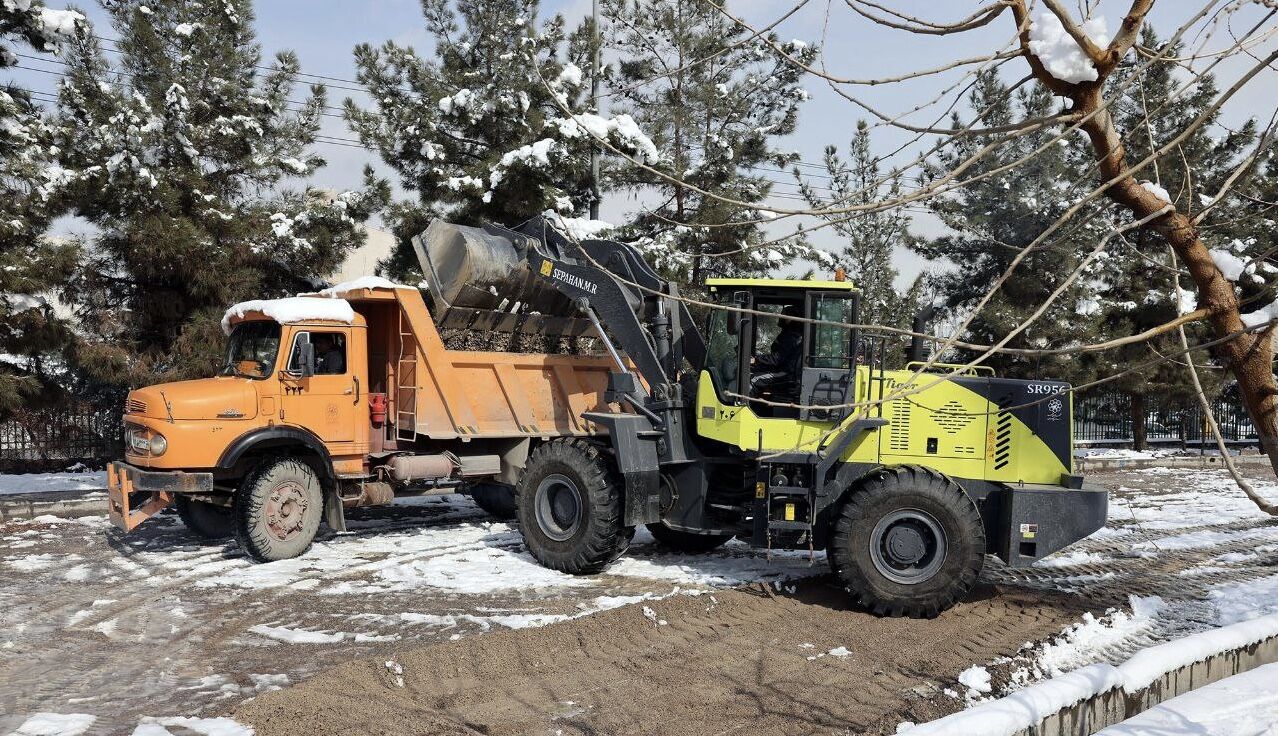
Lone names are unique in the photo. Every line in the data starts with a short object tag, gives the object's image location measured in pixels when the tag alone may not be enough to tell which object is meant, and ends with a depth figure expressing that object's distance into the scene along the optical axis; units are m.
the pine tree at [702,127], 16.66
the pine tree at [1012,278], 15.34
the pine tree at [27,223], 11.59
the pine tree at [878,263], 18.52
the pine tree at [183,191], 13.77
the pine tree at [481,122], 15.31
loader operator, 8.16
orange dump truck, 9.13
